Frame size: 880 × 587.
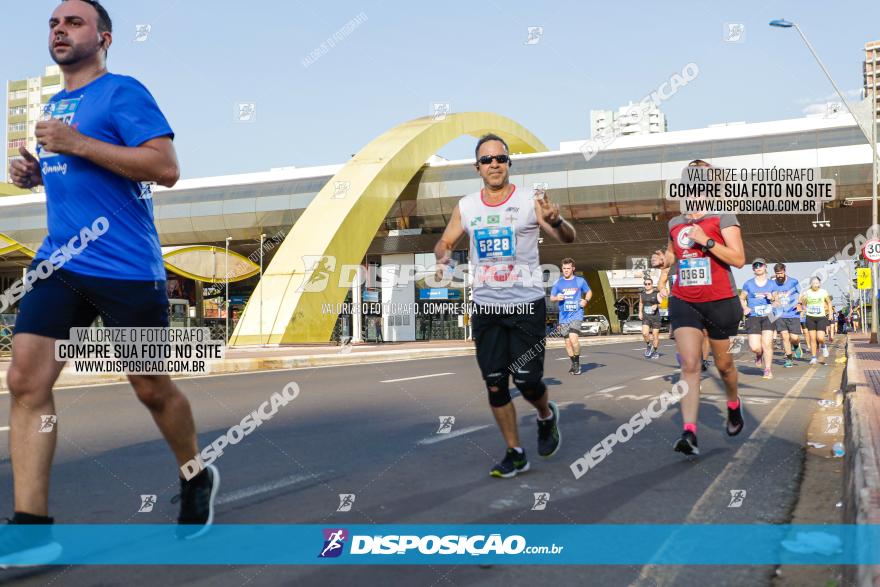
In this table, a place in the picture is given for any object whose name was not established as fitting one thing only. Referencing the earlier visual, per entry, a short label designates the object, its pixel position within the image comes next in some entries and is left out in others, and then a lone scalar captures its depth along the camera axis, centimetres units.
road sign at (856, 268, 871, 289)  3105
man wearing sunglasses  479
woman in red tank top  570
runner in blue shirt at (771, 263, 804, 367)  1405
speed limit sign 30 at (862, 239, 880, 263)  2366
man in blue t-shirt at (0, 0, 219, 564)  296
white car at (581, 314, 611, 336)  5244
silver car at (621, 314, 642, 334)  5675
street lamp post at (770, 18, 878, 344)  2166
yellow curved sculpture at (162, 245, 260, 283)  2920
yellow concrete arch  2766
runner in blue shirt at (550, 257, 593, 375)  1312
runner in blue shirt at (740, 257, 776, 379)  1255
